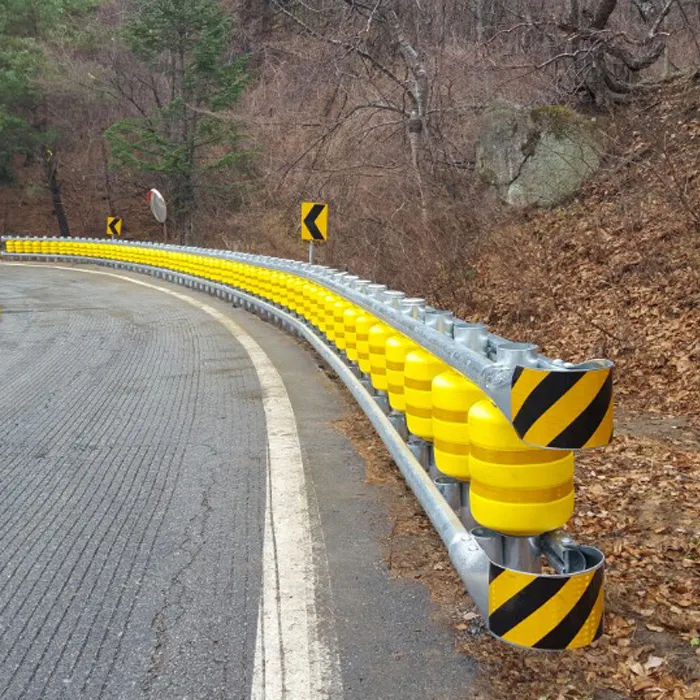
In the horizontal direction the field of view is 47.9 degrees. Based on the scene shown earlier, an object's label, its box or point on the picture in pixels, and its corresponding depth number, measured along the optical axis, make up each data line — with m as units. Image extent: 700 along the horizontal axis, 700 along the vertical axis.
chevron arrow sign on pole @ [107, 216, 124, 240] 31.51
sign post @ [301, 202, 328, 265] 13.75
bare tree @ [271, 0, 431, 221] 15.62
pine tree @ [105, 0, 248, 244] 34.28
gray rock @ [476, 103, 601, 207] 13.11
